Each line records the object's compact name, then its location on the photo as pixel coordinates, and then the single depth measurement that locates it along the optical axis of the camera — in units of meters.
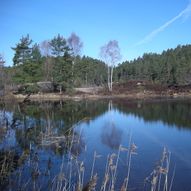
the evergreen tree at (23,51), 26.42
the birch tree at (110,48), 33.38
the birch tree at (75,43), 31.38
